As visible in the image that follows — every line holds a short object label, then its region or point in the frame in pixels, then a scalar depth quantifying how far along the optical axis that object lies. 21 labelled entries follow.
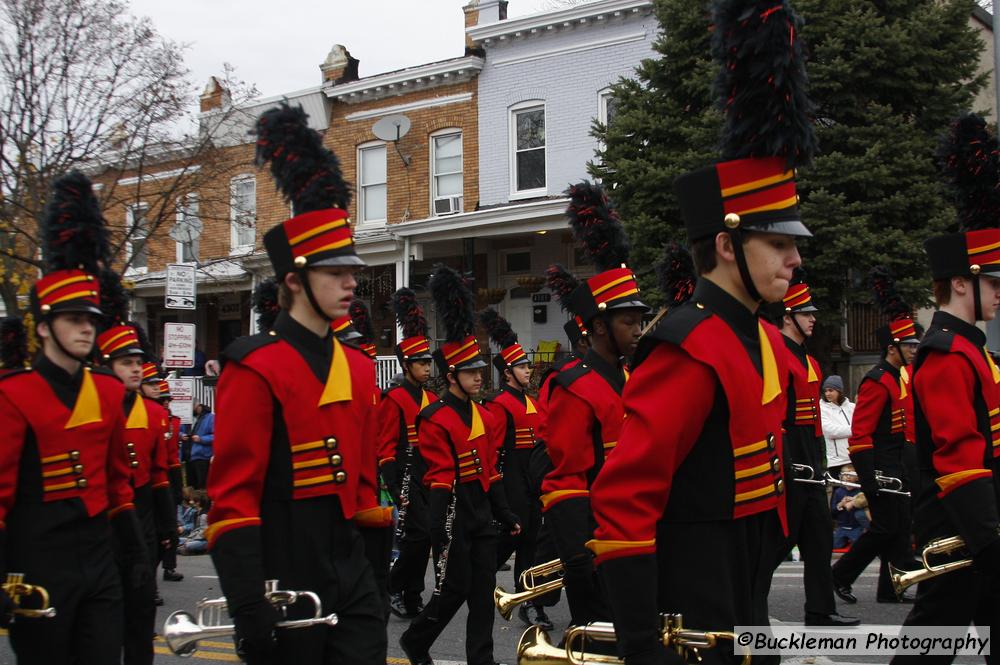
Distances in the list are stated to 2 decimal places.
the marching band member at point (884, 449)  9.58
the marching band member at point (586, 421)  5.95
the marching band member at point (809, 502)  7.95
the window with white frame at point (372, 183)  26.30
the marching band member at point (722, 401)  3.22
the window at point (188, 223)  22.70
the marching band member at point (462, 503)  7.17
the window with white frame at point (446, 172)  24.94
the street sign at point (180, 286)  17.75
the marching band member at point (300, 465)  3.99
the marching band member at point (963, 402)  4.80
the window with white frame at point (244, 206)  26.27
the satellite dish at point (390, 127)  24.78
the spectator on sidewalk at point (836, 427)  13.62
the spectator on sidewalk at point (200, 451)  18.02
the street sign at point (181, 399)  17.27
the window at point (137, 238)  21.38
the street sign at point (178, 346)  17.39
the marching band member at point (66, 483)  5.13
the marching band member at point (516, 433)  10.95
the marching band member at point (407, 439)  9.59
